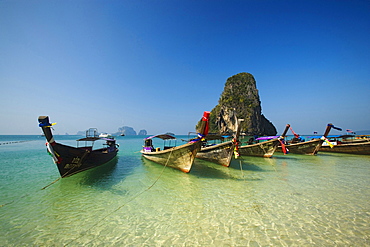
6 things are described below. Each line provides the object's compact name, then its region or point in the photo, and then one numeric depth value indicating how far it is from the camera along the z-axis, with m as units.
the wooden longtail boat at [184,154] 8.94
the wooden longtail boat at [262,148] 16.31
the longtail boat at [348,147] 18.11
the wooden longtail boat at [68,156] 6.76
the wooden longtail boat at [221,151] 10.55
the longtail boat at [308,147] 18.59
